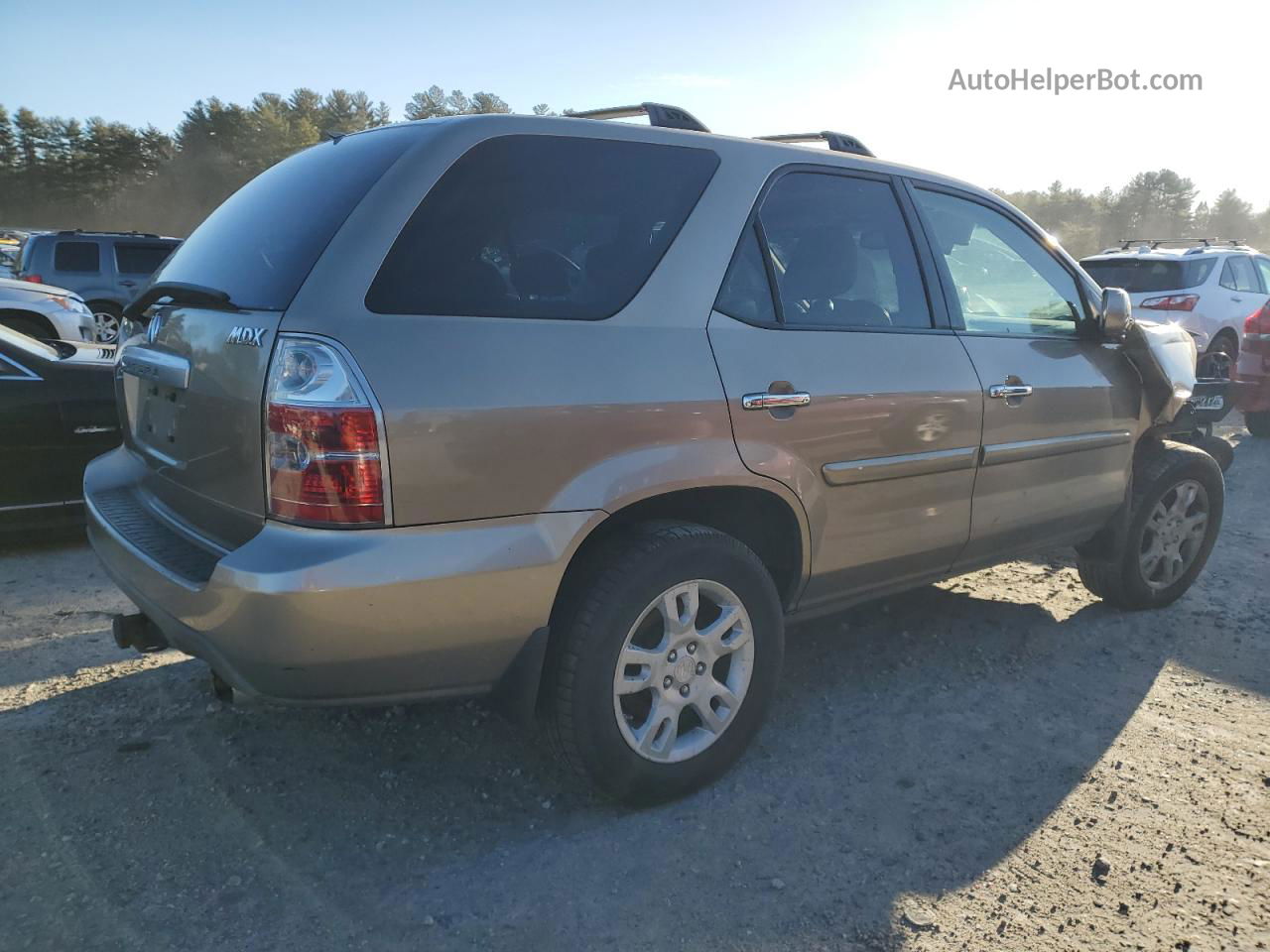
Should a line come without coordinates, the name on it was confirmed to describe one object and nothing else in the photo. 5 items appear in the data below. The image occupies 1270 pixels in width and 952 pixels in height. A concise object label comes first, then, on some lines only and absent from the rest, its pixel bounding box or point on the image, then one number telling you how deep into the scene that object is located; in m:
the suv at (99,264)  13.02
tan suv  2.01
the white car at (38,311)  9.73
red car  9.00
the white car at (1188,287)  9.96
